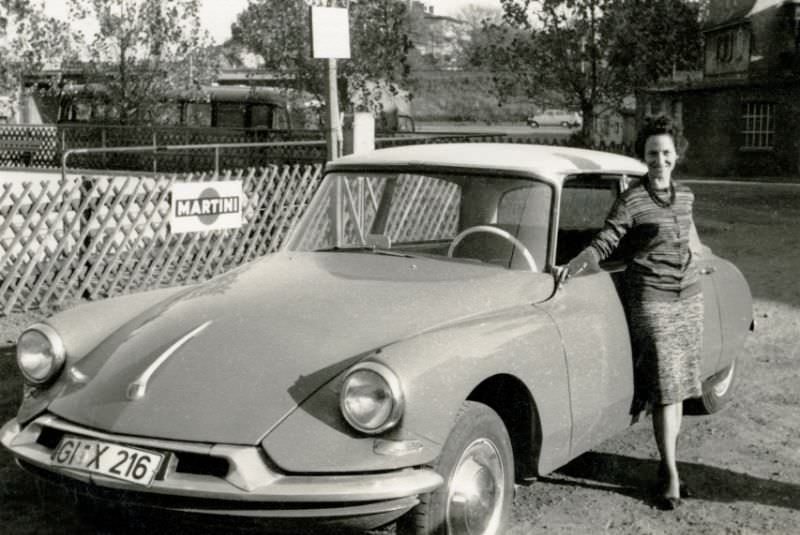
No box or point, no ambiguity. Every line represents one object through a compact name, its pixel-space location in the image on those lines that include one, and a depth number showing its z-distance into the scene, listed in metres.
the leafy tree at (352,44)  21.08
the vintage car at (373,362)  3.39
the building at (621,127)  40.38
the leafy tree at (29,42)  18.41
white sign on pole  8.80
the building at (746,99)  29.05
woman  4.57
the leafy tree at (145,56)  22.34
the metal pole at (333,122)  9.90
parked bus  26.44
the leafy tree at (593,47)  25.92
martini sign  8.43
